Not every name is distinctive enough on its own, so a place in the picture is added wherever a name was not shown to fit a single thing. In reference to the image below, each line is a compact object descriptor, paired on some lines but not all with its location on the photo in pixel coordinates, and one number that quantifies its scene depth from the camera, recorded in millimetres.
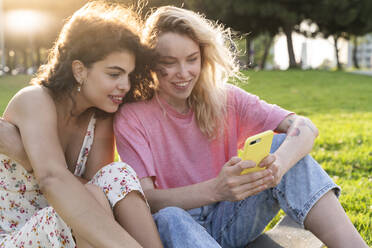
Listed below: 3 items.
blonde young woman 2516
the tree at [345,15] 22781
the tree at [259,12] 22359
